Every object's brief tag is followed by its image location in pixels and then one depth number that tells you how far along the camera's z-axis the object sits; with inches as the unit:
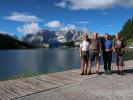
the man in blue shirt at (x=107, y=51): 253.5
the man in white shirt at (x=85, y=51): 247.0
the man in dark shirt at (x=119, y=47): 251.4
